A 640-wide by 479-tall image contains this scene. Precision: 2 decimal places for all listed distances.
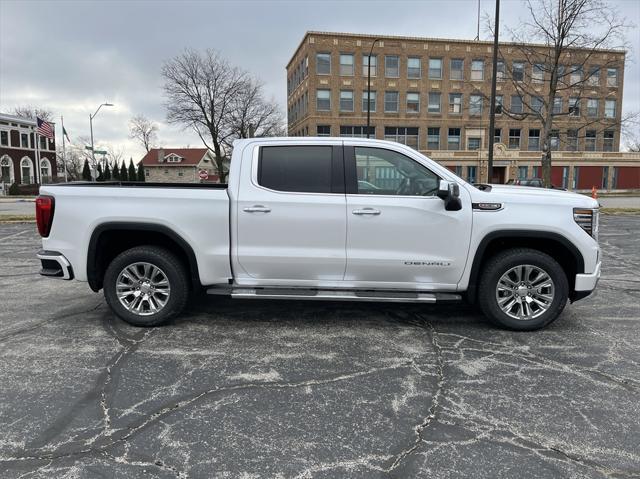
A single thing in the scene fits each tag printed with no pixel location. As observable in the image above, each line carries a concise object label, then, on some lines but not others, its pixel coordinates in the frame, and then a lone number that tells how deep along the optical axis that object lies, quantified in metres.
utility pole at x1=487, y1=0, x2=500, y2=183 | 17.47
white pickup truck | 4.82
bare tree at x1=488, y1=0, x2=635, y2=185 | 22.08
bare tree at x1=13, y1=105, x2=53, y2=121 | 88.56
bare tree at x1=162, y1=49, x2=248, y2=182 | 46.19
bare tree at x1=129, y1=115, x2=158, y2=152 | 89.06
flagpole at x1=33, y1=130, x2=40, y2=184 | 58.53
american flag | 33.46
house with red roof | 78.81
